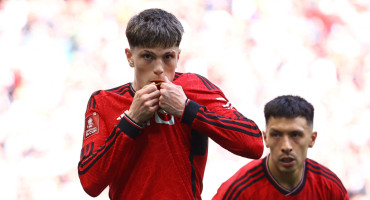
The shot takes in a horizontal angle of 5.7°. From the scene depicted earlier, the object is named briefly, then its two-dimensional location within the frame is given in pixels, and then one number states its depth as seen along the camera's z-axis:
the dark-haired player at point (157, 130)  11.25
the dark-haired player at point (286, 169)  11.87
